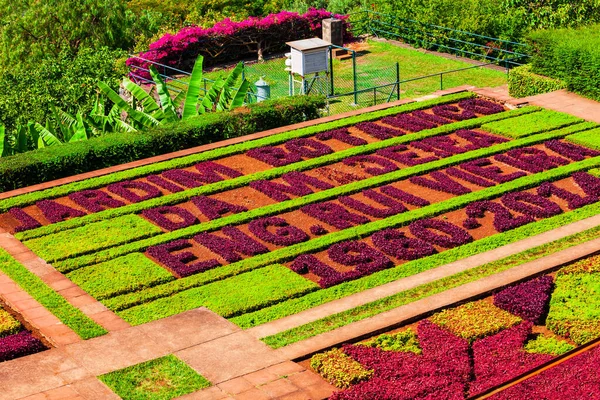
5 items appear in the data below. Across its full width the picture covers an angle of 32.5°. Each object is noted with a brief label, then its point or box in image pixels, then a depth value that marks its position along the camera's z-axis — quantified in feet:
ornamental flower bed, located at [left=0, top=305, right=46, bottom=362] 53.42
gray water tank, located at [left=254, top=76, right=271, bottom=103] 101.01
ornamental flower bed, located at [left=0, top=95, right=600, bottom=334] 62.69
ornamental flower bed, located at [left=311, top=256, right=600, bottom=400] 47.67
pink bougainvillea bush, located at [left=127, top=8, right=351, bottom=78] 120.06
